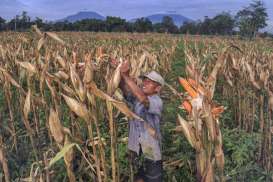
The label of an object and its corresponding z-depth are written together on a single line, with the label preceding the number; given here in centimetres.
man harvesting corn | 211
